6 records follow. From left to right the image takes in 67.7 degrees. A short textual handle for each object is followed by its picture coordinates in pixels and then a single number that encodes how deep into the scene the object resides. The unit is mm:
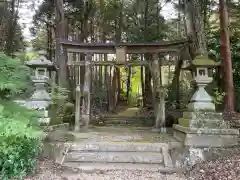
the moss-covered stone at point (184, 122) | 3635
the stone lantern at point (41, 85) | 3732
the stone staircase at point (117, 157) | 3257
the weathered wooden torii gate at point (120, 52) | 5709
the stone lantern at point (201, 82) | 3660
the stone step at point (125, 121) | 7733
